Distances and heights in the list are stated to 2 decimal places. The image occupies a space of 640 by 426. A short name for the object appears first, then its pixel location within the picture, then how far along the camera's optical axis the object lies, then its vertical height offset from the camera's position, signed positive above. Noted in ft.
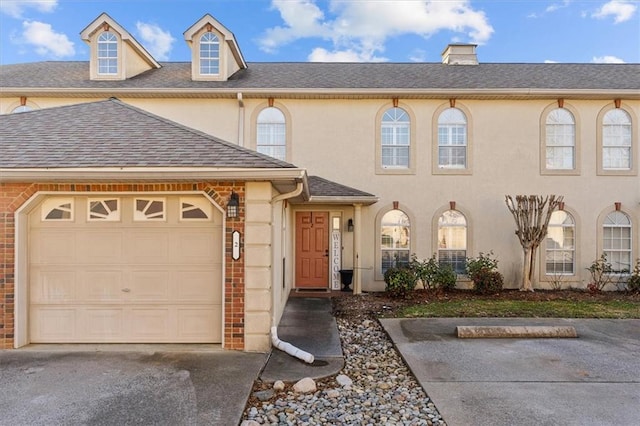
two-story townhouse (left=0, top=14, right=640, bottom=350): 36.24 +7.00
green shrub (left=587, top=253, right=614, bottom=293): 35.86 -5.66
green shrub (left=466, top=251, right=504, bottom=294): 33.99 -5.62
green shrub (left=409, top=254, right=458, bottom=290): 34.27 -5.56
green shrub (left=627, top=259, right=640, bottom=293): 35.09 -6.38
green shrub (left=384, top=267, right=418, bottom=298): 32.50 -5.93
